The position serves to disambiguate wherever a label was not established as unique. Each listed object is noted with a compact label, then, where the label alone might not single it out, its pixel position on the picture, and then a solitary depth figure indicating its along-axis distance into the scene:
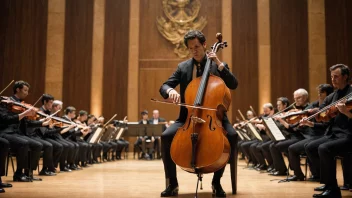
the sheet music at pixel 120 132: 9.36
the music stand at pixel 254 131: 5.98
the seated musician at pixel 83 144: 6.66
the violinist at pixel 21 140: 4.44
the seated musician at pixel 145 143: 9.98
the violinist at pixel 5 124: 3.86
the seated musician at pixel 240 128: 7.59
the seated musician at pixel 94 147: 8.05
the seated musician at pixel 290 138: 4.74
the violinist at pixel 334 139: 3.14
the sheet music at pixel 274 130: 4.63
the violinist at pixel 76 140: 6.49
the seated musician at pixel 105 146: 8.85
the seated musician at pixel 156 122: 10.17
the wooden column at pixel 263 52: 11.41
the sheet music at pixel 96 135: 6.91
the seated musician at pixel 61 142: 5.70
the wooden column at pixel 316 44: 11.10
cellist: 3.12
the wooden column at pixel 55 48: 11.59
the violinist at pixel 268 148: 5.66
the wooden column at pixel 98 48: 11.81
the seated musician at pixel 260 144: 6.07
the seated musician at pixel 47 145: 5.21
